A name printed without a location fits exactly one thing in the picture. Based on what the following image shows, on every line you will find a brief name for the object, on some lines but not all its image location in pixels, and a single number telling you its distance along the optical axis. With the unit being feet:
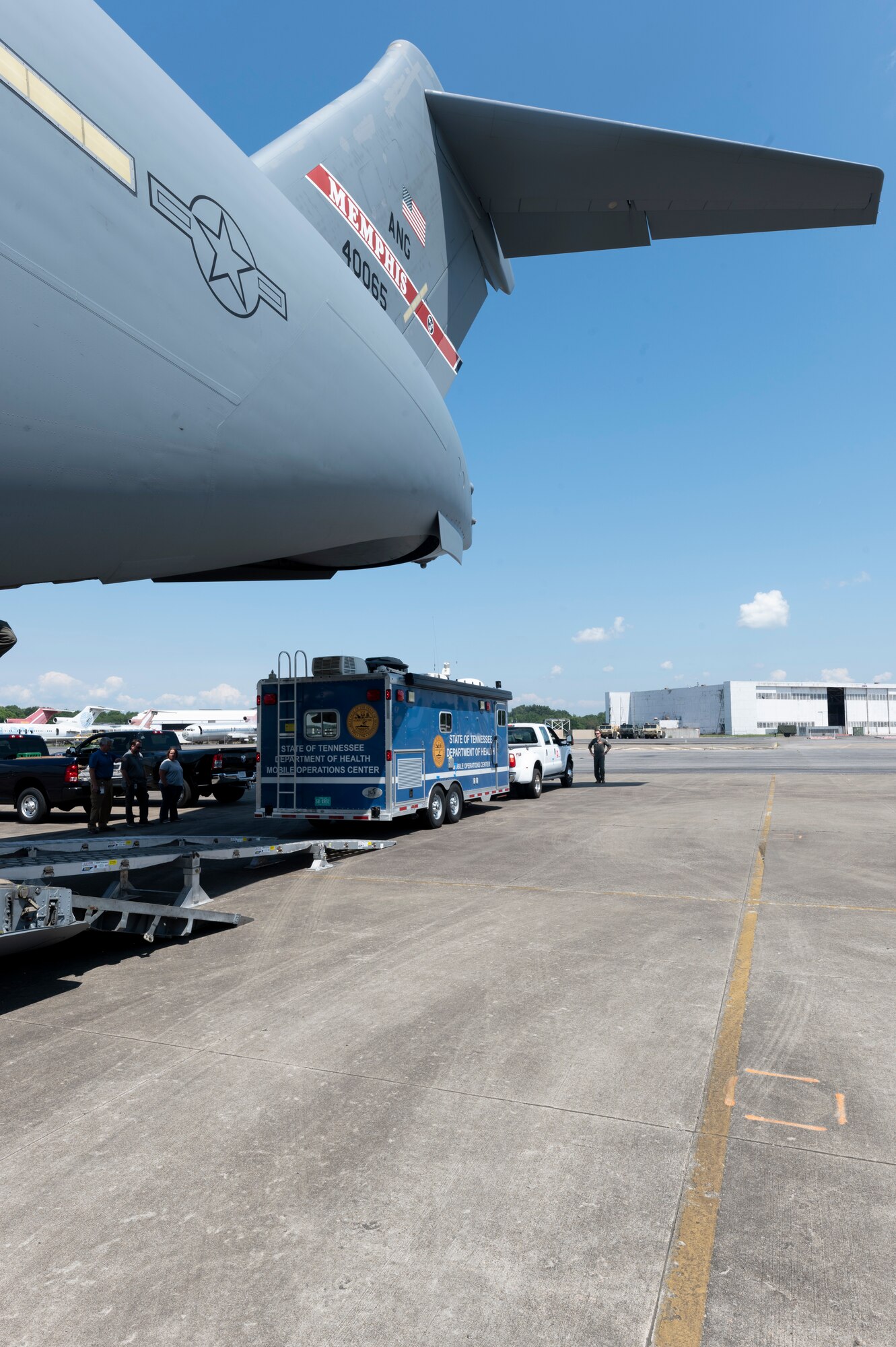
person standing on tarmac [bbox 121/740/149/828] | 52.37
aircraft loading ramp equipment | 18.65
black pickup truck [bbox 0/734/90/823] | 55.93
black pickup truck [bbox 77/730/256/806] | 64.23
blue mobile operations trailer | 40.75
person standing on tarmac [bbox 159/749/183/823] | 52.65
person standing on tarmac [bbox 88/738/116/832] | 47.73
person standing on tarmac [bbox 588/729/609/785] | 84.23
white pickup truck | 67.77
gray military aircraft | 13.07
